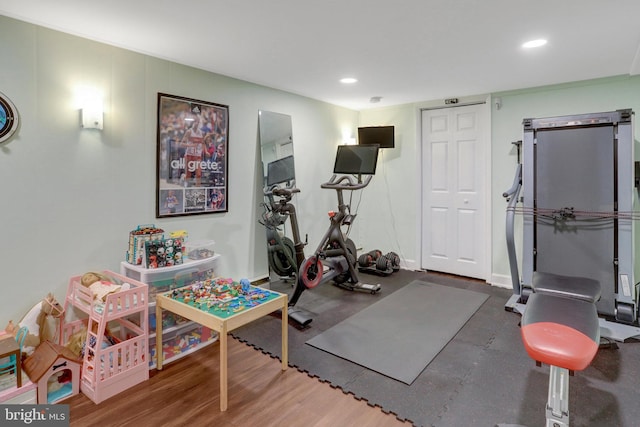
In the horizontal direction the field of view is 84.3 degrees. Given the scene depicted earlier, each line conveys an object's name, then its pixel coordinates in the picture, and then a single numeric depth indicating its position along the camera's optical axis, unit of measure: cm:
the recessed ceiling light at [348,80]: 380
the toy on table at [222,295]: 225
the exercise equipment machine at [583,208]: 313
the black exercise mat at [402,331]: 259
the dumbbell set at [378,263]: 485
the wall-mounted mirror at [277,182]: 403
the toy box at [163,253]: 261
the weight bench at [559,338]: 149
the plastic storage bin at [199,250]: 296
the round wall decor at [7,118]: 231
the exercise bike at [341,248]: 341
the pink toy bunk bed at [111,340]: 216
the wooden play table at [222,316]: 204
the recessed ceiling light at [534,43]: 273
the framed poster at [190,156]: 319
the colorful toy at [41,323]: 229
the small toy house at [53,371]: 205
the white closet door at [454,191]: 459
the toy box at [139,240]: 267
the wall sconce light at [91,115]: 265
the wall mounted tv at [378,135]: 511
